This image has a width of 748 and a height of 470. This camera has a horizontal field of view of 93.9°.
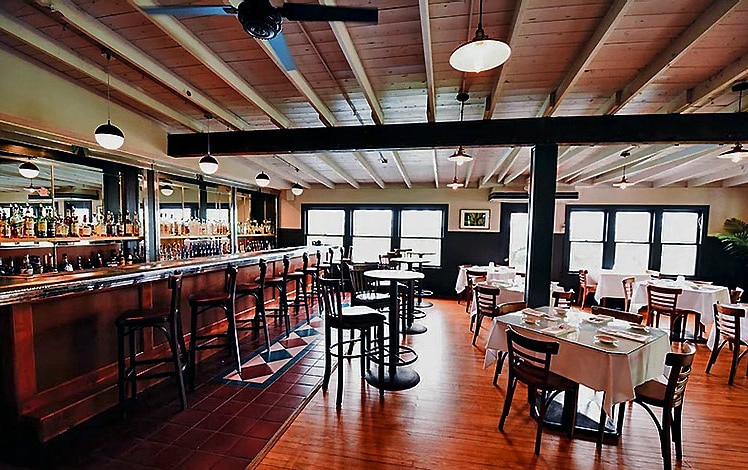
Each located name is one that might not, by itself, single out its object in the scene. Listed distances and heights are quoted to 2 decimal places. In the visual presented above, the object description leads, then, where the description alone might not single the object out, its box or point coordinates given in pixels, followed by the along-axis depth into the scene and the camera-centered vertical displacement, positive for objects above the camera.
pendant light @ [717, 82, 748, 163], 3.19 +0.85
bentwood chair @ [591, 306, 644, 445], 2.56 -0.91
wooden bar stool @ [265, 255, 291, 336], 4.79 -1.08
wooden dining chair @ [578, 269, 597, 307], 6.76 -1.22
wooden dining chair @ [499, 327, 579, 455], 2.42 -1.12
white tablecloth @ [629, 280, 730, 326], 4.66 -0.99
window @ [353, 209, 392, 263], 8.55 -0.33
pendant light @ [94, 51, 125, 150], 3.25 +0.74
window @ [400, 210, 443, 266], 8.34 -0.26
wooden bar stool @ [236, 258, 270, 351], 4.08 -0.87
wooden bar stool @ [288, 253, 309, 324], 5.38 -1.03
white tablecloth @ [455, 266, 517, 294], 6.02 -0.93
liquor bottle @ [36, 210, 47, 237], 3.80 -0.14
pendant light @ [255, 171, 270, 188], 5.96 +0.67
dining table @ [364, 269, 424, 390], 3.43 -1.42
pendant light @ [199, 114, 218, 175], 4.42 +0.67
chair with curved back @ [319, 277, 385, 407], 3.10 -0.95
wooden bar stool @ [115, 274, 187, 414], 2.68 -0.93
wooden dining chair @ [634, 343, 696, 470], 2.24 -1.17
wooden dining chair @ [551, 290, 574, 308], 4.04 -0.83
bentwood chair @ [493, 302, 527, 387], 3.46 -0.92
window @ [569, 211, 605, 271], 7.65 -0.34
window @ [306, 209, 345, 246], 8.77 -0.18
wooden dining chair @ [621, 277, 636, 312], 5.88 -1.10
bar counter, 2.34 -0.96
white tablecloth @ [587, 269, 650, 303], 6.24 -1.08
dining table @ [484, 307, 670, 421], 2.32 -0.89
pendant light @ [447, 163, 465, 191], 6.76 +0.79
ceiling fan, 1.66 +1.03
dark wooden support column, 3.82 -0.03
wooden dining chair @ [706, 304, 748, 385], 3.57 -1.12
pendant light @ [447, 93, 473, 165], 4.59 +0.85
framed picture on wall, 8.05 +0.08
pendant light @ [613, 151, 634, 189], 6.13 +0.73
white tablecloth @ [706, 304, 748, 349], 3.67 -1.06
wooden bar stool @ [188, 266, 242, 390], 3.33 -0.95
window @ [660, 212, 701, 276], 7.26 -0.35
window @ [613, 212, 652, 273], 7.43 -0.35
